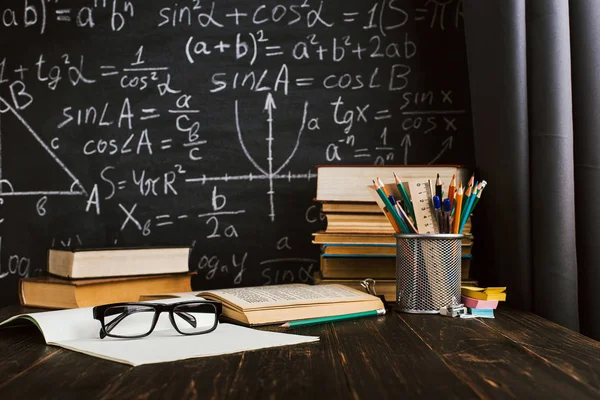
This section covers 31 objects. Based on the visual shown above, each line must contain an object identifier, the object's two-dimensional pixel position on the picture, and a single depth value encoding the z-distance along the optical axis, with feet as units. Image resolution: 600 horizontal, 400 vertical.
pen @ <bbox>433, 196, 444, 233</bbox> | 3.76
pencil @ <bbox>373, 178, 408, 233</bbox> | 3.84
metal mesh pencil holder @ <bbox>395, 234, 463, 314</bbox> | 3.74
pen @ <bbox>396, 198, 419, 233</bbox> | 3.83
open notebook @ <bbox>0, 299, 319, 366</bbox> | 2.50
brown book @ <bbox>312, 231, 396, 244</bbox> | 4.33
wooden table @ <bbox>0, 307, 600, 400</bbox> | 2.03
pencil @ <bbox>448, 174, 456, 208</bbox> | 3.83
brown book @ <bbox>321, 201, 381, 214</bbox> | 4.39
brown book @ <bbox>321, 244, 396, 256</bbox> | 4.33
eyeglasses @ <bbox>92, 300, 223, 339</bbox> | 2.91
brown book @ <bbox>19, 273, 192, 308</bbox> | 4.21
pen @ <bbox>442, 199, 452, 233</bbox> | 3.73
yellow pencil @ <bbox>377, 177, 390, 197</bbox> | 3.85
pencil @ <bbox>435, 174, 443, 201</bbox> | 3.81
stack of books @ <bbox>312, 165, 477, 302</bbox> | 4.33
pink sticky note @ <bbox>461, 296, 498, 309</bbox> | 3.70
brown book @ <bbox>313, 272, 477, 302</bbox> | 4.31
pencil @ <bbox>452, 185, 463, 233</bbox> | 3.77
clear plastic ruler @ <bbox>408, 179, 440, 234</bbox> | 3.83
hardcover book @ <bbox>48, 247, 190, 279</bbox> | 4.27
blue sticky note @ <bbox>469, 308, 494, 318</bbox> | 3.65
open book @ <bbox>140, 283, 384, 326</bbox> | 3.27
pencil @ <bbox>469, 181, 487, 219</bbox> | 3.84
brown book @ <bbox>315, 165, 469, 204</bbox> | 4.48
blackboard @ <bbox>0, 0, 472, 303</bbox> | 5.45
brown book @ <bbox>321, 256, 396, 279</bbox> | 4.35
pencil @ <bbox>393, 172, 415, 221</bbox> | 3.86
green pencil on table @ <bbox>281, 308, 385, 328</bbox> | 3.28
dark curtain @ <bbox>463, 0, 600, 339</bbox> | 3.89
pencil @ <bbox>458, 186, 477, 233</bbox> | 3.86
